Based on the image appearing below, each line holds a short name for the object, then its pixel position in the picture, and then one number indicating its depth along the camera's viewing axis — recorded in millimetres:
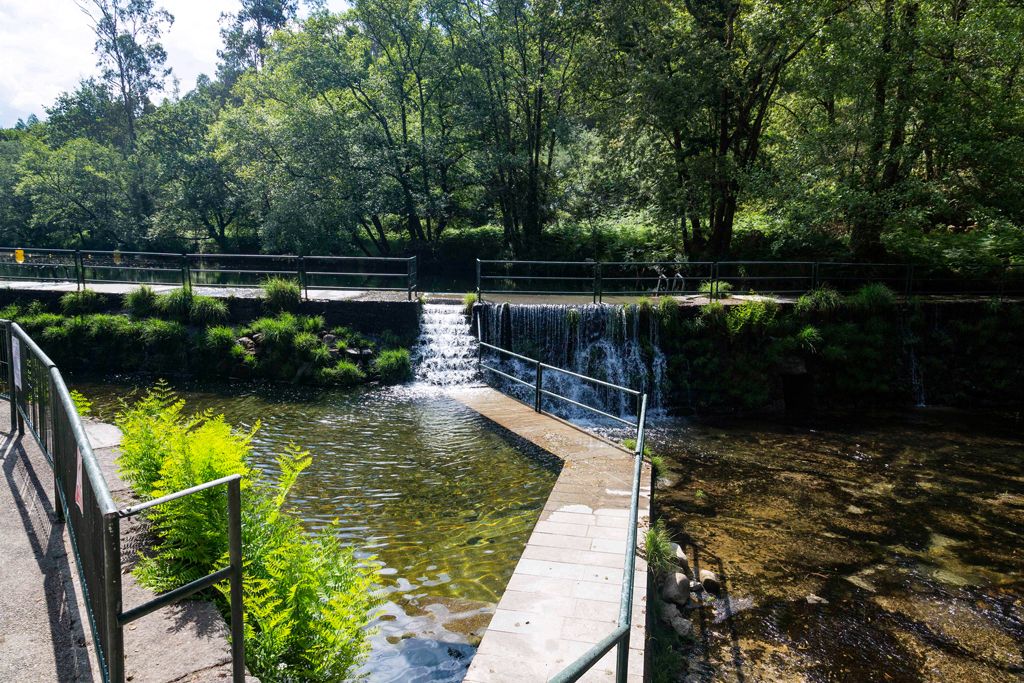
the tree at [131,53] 37125
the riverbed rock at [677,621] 5949
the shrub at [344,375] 14164
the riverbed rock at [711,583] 6799
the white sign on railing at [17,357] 6561
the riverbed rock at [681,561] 6756
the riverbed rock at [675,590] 6301
